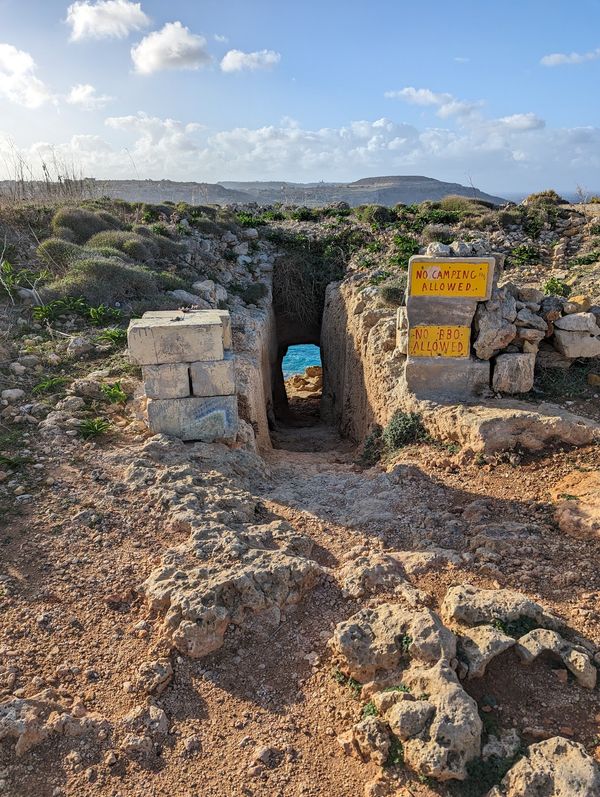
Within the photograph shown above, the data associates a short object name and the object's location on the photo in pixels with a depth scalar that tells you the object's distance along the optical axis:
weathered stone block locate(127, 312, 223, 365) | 5.72
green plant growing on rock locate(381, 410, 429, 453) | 7.08
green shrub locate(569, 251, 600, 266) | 11.67
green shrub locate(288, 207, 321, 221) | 17.88
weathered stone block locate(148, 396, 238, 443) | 6.06
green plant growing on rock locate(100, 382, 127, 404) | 6.76
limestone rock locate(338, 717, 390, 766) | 2.98
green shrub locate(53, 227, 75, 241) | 12.65
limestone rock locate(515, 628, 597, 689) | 3.28
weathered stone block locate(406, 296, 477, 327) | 7.00
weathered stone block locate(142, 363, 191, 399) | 5.91
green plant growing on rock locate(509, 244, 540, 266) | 12.34
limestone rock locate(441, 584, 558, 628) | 3.65
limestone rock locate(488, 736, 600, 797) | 2.69
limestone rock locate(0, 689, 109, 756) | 3.08
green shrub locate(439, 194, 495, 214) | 18.36
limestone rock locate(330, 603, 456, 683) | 3.37
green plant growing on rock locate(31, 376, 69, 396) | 6.78
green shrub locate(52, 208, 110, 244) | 13.17
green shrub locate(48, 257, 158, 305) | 9.98
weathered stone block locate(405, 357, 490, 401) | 7.12
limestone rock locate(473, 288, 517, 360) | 6.88
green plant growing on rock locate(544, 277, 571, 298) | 9.38
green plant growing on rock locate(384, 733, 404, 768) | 2.96
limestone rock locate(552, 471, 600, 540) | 4.71
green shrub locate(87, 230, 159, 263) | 12.38
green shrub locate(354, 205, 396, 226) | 16.21
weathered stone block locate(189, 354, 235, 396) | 5.97
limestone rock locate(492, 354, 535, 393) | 6.95
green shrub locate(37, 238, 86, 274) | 11.13
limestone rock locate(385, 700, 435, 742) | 2.99
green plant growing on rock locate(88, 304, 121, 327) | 9.05
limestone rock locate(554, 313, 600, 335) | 7.16
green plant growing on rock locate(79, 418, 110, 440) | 6.00
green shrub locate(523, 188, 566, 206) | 18.52
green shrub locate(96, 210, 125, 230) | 14.10
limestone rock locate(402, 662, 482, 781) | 2.83
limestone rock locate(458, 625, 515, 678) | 3.30
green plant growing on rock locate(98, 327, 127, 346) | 8.31
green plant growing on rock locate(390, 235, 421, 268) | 11.80
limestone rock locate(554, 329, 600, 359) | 7.16
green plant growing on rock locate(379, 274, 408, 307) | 9.74
